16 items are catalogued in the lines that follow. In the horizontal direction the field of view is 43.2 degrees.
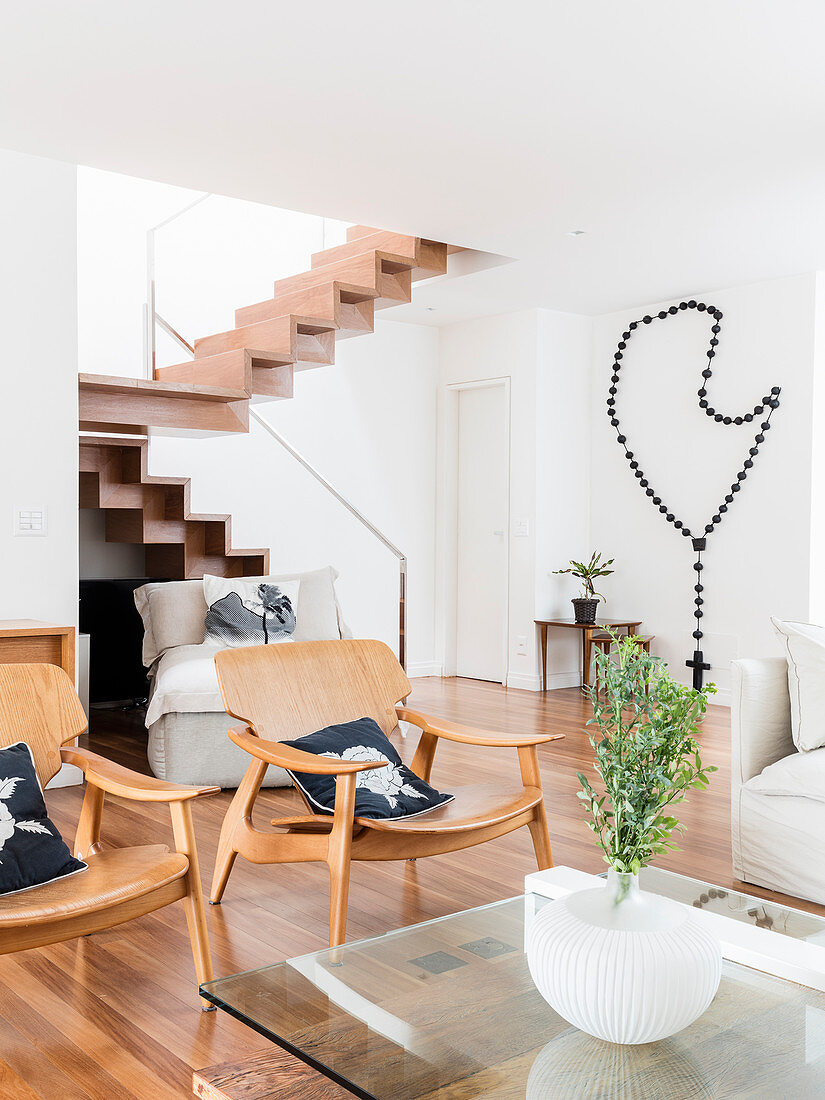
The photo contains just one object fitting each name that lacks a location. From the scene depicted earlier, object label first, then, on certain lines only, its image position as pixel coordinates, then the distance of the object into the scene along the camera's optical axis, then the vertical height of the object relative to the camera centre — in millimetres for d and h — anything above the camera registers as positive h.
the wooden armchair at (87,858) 2051 -771
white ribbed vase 1442 -627
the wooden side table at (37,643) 4039 -517
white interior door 7348 -130
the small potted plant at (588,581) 6781 -440
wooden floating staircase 5227 +634
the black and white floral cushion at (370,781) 2732 -727
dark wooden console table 6754 -739
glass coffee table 1438 -773
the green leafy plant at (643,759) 1488 -348
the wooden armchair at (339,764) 2586 -665
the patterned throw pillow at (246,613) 4852 -470
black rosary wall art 6219 +486
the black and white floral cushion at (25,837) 2191 -708
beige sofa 4355 -890
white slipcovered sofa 3033 -822
